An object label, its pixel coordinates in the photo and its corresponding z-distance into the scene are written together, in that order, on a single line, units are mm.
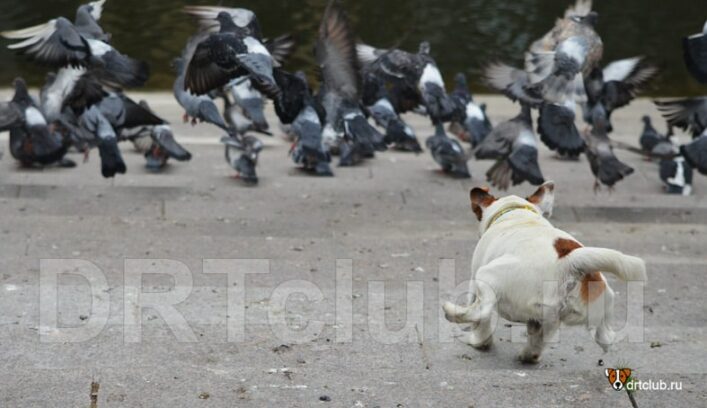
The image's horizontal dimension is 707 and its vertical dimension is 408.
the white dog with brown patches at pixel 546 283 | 8742
